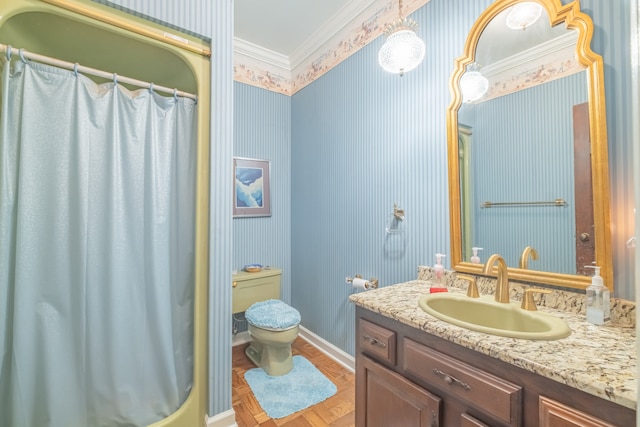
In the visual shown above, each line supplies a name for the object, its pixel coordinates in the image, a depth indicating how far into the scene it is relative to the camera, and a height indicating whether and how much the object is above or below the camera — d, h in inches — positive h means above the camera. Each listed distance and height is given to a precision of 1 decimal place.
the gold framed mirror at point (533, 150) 40.4 +11.6
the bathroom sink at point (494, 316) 33.6 -15.3
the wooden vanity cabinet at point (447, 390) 25.8 -20.6
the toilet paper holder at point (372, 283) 73.7 -18.4
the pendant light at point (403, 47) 57.1 +36.9
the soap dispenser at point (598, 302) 36.1 -12.0
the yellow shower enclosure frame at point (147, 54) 47.0 +34.6
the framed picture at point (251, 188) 98.2 +11.6
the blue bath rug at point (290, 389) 65.5 -46.0
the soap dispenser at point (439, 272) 55.4 -11.6
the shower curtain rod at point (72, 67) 42.3 +27.1
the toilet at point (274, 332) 73.7 -32.0
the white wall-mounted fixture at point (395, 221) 68.7 -1.1
